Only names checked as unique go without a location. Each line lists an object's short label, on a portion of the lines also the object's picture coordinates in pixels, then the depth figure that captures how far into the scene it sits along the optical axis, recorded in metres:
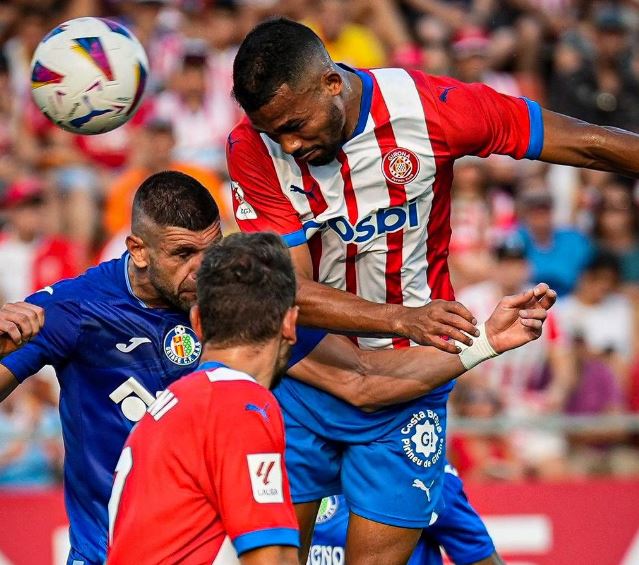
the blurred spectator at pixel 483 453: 16.19
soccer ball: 10.92
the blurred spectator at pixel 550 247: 18.89
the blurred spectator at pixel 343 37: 21.84
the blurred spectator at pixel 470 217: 18.84
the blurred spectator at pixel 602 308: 18.27
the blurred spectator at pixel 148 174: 19.25
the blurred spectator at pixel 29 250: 18.69
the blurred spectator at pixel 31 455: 15.68
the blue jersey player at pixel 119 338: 9.59
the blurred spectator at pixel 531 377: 17.27
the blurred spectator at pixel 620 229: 19.14
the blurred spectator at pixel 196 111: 20.69
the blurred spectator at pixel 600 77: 21.80
